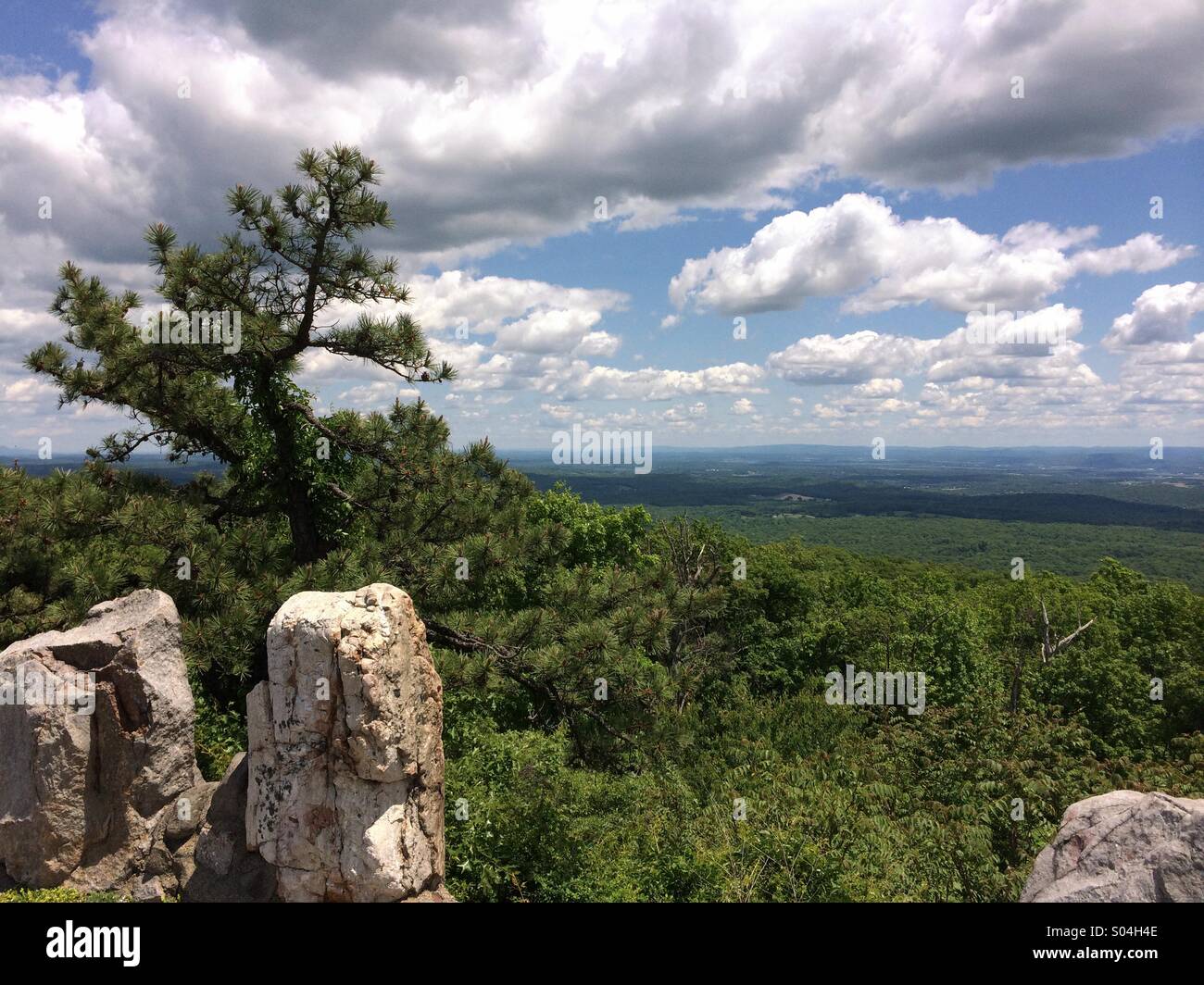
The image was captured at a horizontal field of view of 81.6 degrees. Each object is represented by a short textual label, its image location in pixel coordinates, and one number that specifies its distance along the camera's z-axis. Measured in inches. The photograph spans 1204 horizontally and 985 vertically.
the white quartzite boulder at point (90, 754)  271.6
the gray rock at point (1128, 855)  226.4
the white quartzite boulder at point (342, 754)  233.9
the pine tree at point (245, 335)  383.6
